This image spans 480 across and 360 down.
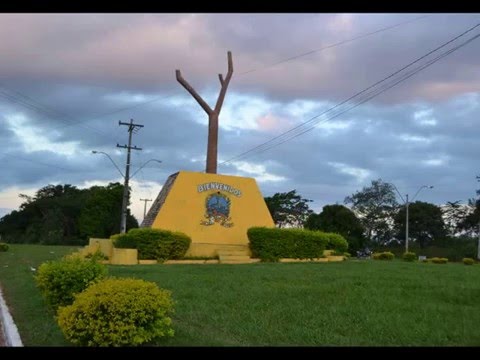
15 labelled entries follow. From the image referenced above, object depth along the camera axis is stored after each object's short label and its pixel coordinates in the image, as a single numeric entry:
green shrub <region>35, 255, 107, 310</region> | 8.69
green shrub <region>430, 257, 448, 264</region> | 30.69
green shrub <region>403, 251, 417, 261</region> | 33.20
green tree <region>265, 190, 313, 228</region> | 61.00
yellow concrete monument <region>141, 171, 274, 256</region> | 23.61
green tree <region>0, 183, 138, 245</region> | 63.94
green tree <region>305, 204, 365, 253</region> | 57.59
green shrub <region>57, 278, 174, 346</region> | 6.23
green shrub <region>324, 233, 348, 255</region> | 26.36
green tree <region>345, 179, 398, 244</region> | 72.50
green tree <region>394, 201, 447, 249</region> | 70.50
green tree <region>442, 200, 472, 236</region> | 72.50
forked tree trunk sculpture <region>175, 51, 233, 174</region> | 26.39
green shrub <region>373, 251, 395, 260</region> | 32.47
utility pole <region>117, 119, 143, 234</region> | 40.52
